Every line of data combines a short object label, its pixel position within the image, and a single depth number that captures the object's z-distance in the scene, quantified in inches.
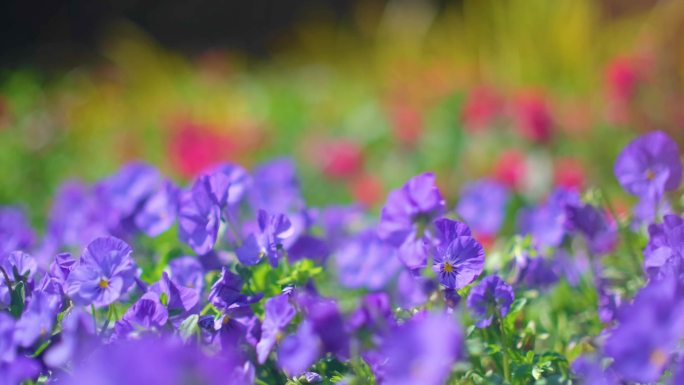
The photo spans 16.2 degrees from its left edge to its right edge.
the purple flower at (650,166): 56.8
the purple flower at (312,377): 54.0
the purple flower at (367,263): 60.8
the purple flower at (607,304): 56.3
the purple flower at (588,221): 58.1
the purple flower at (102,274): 53.9
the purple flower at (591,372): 51.4
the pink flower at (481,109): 104.3
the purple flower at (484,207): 66.7
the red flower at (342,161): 102.6
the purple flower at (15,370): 50.7
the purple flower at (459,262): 53.7
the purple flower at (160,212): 58.7
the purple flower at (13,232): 60.8
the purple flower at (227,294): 54.2
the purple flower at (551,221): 59.3
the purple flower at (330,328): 52.2
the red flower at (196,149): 100.2
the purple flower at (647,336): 49.7
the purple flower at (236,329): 54.1
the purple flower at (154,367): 47.8
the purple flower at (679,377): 49.3
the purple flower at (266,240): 55.1
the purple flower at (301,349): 52.0
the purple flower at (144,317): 53.2
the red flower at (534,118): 93.7
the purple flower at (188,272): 57.4
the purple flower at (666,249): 53.8
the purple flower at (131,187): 61.9
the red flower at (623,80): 93.1
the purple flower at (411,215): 55.8
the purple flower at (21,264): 55.2
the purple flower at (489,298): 54.0
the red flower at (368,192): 91.6
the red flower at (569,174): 79.7
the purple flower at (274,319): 53.0
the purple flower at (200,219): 55.7
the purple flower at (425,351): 49.5
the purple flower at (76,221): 61.5
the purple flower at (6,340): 51.8
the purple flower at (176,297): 54.2
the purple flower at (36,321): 52.2
